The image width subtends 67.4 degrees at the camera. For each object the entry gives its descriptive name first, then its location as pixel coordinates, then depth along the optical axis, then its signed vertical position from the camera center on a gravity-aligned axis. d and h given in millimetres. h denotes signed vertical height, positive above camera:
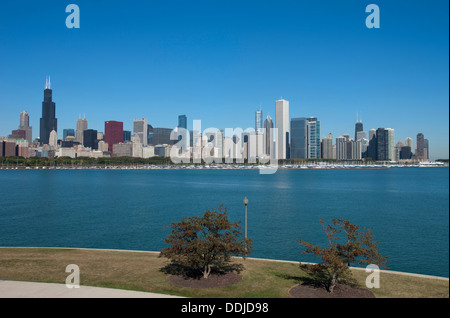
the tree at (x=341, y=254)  14209 -4083
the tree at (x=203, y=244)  15688 -3972
